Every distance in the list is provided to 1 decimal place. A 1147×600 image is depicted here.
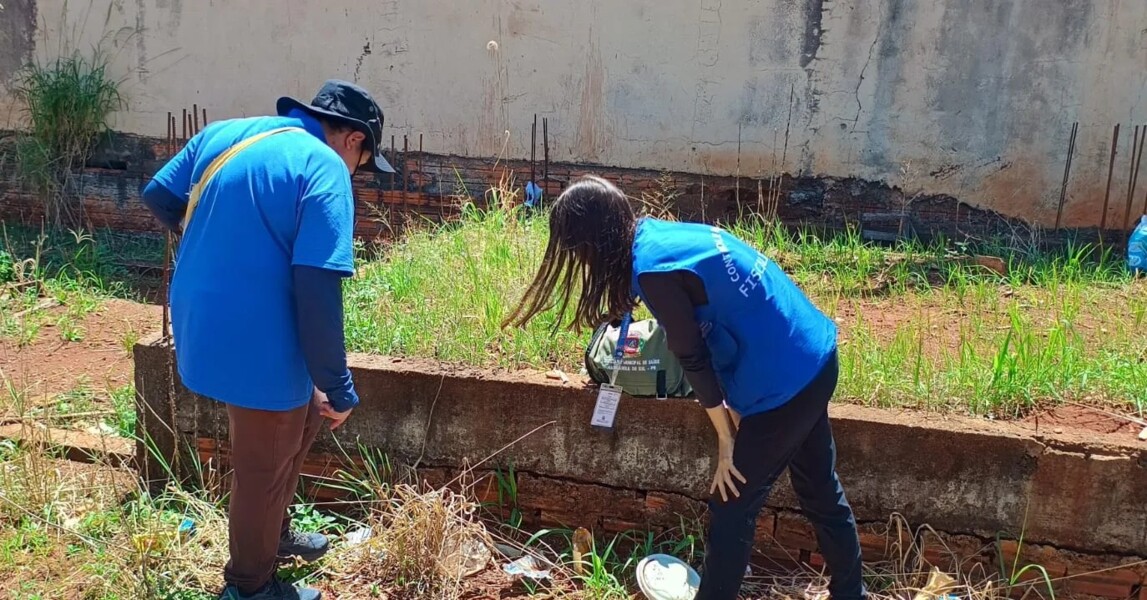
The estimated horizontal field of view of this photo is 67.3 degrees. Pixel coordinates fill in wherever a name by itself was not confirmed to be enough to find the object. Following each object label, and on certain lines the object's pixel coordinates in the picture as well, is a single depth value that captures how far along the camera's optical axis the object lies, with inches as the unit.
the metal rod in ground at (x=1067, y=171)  272.7
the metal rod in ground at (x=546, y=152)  284.7
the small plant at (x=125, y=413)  154.6
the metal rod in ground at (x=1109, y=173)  265.4
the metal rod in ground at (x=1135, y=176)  268.2
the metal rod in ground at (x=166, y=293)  135.3
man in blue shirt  91.4
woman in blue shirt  93.0
